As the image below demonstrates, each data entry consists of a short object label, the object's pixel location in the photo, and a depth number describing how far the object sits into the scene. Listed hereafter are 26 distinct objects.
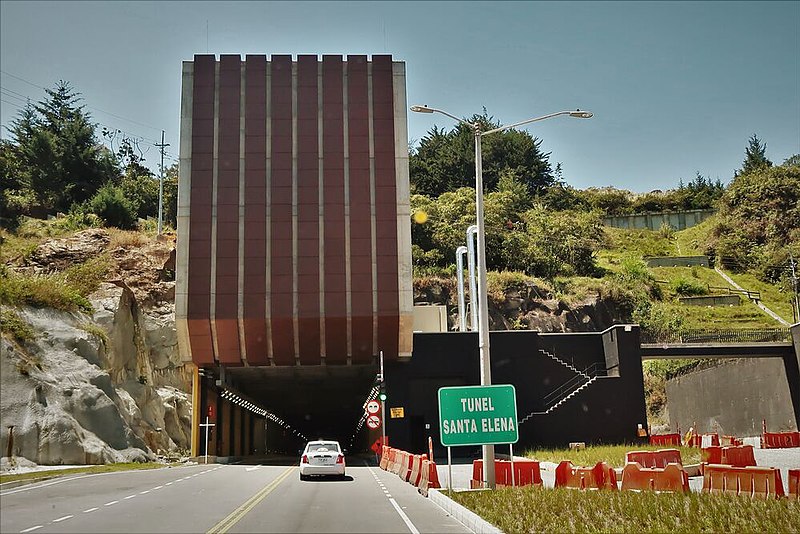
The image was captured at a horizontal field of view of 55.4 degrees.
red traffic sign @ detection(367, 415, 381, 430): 46.69
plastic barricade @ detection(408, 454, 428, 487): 25.16
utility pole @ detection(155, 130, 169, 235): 78.92
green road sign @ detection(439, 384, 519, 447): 19.73
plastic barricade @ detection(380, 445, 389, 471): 38.50
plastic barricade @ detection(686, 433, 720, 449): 41.95
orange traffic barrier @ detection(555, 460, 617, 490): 19.72
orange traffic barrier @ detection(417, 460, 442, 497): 22.52
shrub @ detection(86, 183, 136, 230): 83.06
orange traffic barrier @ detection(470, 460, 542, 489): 21.34
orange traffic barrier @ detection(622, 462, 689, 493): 18.17
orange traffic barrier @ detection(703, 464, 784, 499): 15.88
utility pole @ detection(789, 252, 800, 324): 80.96
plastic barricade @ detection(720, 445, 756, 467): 25.02
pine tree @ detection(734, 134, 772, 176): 124.30
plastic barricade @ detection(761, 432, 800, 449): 43.00
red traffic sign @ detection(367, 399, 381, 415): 47.36
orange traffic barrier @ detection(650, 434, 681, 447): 44.52
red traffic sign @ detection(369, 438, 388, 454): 50.41
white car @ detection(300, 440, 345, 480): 29.12
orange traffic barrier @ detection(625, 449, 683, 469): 25.75
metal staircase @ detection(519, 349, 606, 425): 50.22
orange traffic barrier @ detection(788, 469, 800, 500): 15.76
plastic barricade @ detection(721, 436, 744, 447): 35.75
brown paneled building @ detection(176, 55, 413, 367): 49.25
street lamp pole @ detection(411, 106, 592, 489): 19.73
